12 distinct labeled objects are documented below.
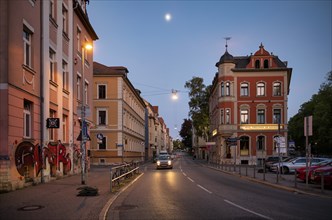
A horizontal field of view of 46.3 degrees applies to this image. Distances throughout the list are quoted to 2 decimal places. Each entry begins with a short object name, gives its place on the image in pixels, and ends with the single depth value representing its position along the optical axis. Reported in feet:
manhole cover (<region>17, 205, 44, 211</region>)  35.98
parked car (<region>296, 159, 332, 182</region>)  72.13
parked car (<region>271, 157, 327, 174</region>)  108.78
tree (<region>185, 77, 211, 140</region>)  244.83
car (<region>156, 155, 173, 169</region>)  136.26
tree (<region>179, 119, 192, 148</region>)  380.17
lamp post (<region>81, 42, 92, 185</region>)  61.32
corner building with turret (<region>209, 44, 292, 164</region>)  178.40
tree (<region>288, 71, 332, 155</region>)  199.62
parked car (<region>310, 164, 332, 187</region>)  61.26
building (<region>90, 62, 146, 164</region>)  170.09
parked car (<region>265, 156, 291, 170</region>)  121.08
